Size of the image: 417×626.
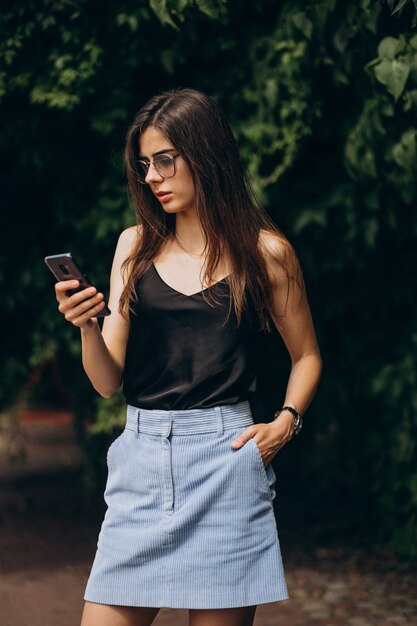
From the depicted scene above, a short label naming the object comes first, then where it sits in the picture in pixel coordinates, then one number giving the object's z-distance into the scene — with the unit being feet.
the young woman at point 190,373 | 16.32
